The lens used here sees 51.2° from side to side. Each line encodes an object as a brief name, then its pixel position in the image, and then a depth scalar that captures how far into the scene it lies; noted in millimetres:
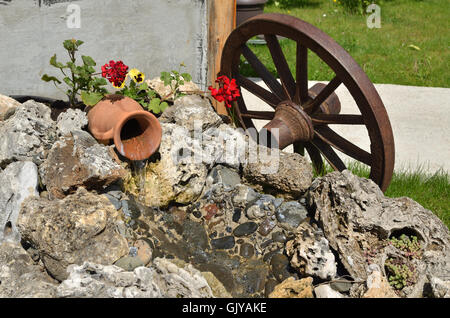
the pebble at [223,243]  2903
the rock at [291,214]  3023
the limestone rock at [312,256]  2596
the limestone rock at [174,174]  3066
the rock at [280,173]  3133
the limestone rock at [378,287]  2387
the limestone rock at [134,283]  2238
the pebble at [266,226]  2984
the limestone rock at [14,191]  2789
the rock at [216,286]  2513
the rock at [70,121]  3149
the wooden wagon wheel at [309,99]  2943
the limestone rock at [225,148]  3271
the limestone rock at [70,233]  2502
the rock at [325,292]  2471
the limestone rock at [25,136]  2955
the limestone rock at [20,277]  2309
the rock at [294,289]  2506
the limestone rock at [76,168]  2789
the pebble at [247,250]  2865
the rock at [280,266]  2729
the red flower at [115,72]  3324
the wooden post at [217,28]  4000
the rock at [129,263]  2529
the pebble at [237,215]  3064
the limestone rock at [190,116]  3408
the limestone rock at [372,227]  2656
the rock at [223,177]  3234
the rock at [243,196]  3121
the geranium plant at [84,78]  3303
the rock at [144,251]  2679
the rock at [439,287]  2402
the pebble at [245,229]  2979
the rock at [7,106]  3285
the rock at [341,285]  2578
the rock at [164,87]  3792
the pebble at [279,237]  2939
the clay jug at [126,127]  2979
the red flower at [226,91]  3496
